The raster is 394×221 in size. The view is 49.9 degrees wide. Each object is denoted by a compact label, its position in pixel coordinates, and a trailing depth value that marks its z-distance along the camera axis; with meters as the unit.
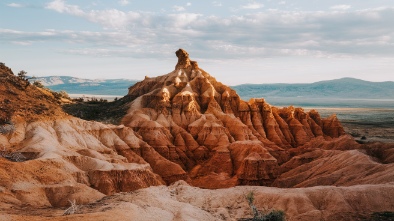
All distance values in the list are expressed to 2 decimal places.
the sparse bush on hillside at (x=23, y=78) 81.29
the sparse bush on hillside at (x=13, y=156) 57.48
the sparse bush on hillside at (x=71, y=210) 39.59
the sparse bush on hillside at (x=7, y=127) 63.59
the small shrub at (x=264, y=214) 45.97
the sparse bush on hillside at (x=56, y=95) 107.81
